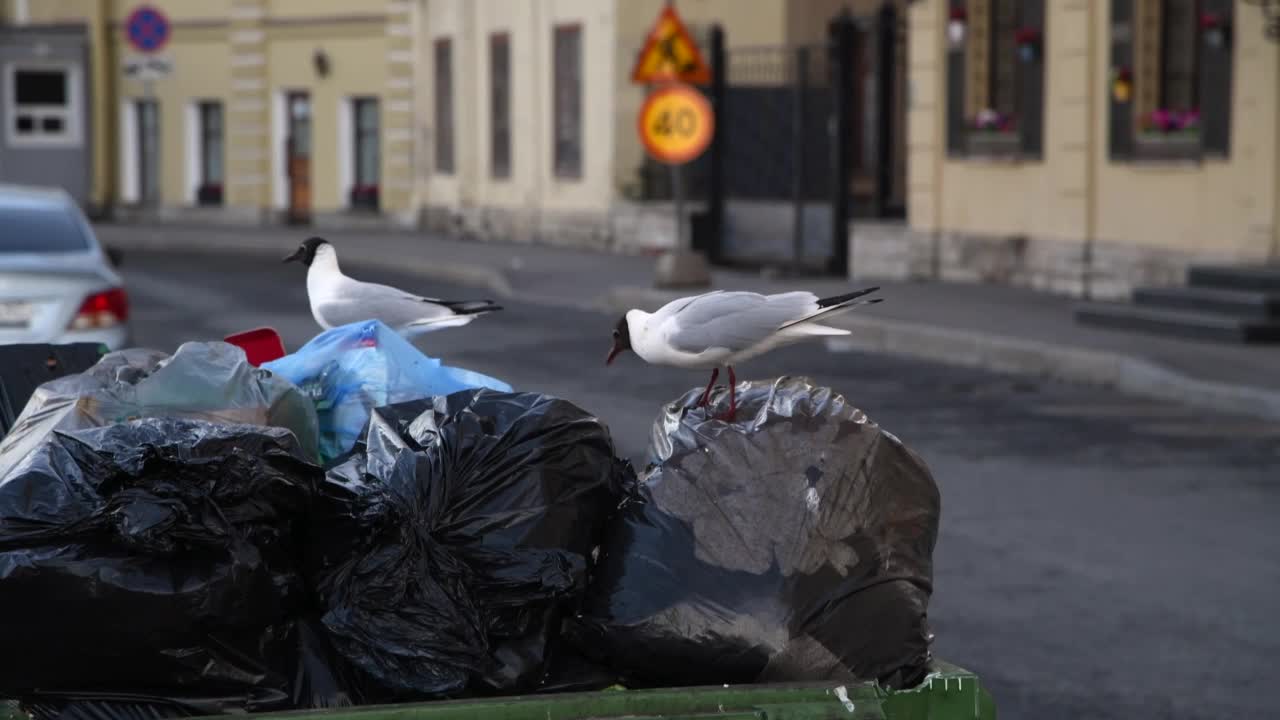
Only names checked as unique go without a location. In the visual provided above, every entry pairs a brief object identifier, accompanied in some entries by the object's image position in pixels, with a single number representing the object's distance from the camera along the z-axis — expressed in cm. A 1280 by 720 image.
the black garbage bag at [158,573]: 667
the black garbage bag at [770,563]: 712
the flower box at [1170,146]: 3822
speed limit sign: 4584
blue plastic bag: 867
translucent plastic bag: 769
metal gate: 4962
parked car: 2325
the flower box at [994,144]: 4453
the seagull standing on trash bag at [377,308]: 1137
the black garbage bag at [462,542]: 699
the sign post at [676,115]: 4400
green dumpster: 636
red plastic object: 975
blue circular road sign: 6269
